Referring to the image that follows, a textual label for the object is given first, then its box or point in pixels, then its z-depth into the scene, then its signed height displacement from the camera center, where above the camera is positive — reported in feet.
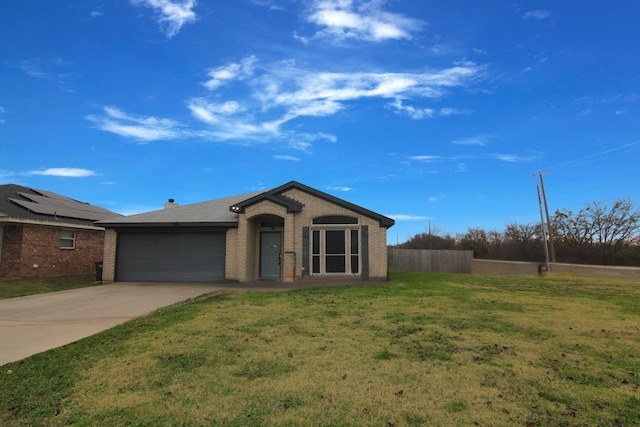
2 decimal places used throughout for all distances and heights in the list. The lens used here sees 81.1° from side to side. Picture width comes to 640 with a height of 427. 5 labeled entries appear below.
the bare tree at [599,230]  92.27 +6.60
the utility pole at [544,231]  83.88 +5.59
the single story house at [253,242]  50.55 +1.85
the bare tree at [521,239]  103.88 +4.84
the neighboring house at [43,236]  56.44 +3.07
